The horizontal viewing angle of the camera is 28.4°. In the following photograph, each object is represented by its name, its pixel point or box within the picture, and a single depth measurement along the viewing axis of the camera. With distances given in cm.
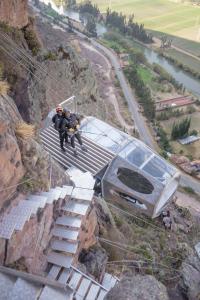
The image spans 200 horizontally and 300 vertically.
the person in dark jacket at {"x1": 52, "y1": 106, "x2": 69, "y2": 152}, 1533
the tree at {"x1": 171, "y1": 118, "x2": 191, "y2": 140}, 5378
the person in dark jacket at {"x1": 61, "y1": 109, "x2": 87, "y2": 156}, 1561
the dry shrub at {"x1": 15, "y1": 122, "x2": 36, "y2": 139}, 1066
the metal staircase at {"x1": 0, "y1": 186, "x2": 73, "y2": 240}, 880
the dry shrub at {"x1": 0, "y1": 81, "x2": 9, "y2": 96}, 1073
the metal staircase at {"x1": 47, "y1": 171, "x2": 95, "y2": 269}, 1064
